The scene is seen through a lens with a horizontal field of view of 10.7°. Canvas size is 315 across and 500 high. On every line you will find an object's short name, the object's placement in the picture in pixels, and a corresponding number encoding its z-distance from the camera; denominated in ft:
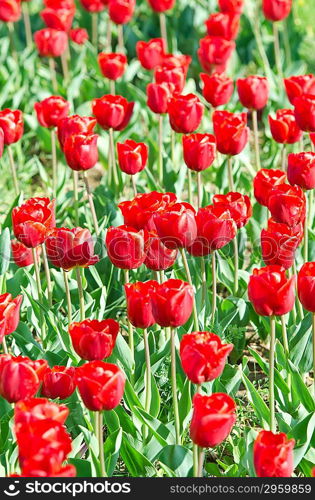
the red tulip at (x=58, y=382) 15.06
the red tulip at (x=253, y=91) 23.01
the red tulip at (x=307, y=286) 14.88
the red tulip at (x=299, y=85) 22.89
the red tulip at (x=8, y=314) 15.01
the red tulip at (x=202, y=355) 13.43
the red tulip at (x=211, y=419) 12.52
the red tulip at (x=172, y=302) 13.96
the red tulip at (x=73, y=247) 16.44
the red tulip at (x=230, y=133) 20.29
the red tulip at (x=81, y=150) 19.36
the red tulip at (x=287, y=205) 17.03
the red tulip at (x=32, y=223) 16.89
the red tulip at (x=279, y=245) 16.48
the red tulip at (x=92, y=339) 14.40
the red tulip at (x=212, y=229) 16.37
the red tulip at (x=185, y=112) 20.80
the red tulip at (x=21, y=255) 19.74
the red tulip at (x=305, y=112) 20.32
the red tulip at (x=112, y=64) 25.84
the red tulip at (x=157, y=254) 16.56
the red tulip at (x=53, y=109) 22.54
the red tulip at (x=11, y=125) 21.33
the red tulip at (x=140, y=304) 14.87
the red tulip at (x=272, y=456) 12.46
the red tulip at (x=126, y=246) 15.99
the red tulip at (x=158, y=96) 22.82
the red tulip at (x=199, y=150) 19.41
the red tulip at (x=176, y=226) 15.28
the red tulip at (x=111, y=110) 21.61
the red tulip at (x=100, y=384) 13.09
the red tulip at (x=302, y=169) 18.46
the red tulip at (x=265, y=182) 18.98
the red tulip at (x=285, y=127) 21.43
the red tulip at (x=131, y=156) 20.13
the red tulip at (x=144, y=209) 16.94
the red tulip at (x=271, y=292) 14.34
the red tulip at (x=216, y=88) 23.22
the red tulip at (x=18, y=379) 13.49
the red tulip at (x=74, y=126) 20.51
